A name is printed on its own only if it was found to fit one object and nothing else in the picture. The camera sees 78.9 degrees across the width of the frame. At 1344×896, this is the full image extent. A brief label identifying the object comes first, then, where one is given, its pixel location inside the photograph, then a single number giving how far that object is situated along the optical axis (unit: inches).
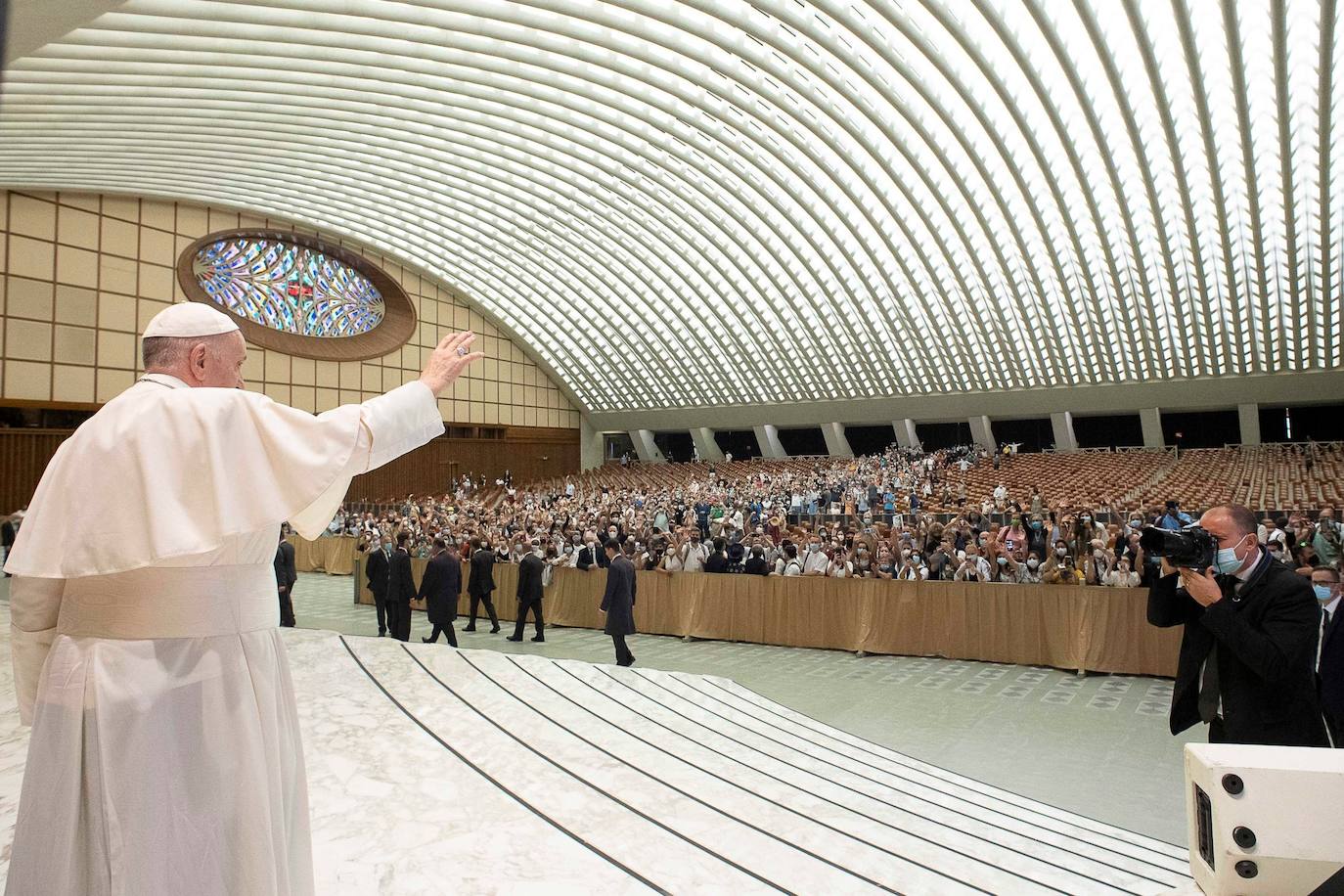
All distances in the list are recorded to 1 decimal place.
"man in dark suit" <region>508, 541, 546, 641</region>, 475.2
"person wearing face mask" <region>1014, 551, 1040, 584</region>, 424.2
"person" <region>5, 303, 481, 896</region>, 67.1
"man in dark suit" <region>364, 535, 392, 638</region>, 481.7
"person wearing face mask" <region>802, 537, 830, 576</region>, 472.7
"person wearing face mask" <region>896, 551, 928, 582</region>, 440.5
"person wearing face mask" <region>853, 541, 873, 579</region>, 460.1
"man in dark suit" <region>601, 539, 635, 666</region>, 389.7
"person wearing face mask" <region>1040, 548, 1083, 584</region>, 413.4
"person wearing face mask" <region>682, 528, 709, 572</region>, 530.9
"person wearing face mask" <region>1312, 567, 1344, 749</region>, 152.6
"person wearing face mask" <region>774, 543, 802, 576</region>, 482.6
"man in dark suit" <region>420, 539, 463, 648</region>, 426.6
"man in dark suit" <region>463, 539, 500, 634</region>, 506.0
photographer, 128.3
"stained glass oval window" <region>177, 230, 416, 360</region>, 1188.5
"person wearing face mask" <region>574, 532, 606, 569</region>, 533.3
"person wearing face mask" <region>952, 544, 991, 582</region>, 432.5
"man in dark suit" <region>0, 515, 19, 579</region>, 685.7
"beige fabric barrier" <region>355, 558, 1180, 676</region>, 387.5
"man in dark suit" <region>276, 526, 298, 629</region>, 433.7
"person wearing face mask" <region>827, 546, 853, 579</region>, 461.7
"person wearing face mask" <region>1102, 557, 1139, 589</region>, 398.9
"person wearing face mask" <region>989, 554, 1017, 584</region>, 429.7
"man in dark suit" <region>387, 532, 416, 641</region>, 435.8
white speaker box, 62.2
